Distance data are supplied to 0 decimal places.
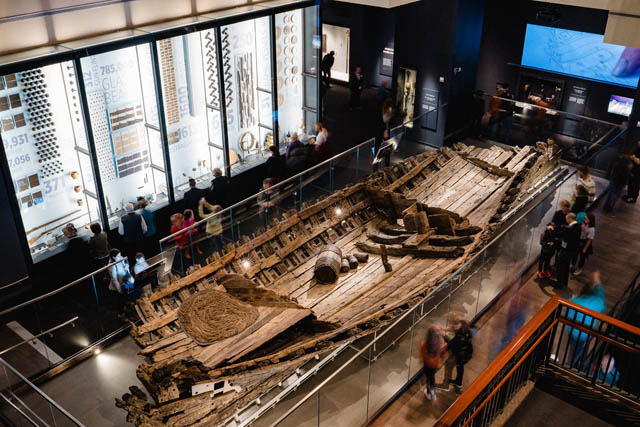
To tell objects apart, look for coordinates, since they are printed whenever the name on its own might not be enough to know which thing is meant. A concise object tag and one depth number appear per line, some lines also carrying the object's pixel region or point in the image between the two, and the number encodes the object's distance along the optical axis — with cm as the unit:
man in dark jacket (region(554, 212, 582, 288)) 1034
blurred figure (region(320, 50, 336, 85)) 1898
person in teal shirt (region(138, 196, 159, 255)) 1090
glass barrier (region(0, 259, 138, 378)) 891
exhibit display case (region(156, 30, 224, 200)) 1177
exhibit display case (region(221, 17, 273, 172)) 1271
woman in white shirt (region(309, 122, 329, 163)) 1324
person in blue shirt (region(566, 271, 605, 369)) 944
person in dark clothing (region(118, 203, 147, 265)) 1063
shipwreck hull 714
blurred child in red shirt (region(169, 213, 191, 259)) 986
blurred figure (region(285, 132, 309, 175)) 1314
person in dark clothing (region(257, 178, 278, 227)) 1101
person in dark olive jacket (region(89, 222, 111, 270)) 1019
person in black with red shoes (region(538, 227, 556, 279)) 1066
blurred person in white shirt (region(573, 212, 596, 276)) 1084
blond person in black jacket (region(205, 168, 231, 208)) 1189
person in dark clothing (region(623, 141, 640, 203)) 1317
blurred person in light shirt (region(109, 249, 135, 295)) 942
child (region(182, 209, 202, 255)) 1041
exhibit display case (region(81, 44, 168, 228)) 1066
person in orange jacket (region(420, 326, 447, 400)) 826
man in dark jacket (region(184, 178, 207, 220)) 1145
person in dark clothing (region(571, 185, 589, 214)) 1143
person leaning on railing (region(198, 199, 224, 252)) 1027
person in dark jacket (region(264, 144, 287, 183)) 1271
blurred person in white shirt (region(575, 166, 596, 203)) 1177
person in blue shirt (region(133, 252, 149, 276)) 967
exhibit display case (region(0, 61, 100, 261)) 973
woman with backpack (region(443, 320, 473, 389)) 826
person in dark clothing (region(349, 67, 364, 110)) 1786
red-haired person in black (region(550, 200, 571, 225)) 1062
